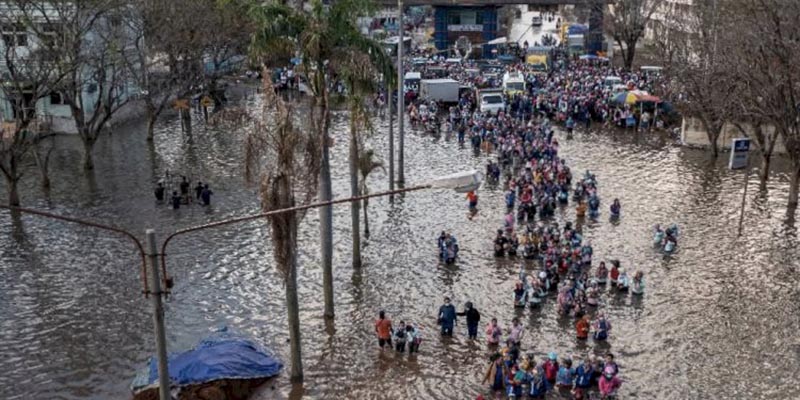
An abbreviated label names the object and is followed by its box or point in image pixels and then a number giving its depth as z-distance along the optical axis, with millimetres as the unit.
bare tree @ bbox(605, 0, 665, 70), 63219
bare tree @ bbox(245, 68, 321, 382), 15625
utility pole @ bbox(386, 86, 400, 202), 29500
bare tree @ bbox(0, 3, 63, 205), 30375
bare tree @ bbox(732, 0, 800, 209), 28406
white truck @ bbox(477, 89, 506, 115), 48781
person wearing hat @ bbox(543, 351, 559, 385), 16969
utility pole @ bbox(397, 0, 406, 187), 28125
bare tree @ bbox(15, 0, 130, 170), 32250
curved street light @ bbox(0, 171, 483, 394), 10203
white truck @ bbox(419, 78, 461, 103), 53250
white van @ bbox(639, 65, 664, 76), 58438
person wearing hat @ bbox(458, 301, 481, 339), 19109
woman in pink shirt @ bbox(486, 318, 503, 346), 18812
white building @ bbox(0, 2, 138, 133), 32094
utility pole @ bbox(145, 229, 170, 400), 10742
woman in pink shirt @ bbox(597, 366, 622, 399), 16328
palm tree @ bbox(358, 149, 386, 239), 24906
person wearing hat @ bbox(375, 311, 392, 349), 18656
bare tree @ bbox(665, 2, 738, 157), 34281
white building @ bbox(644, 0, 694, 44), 49906
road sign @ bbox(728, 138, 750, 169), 31875
